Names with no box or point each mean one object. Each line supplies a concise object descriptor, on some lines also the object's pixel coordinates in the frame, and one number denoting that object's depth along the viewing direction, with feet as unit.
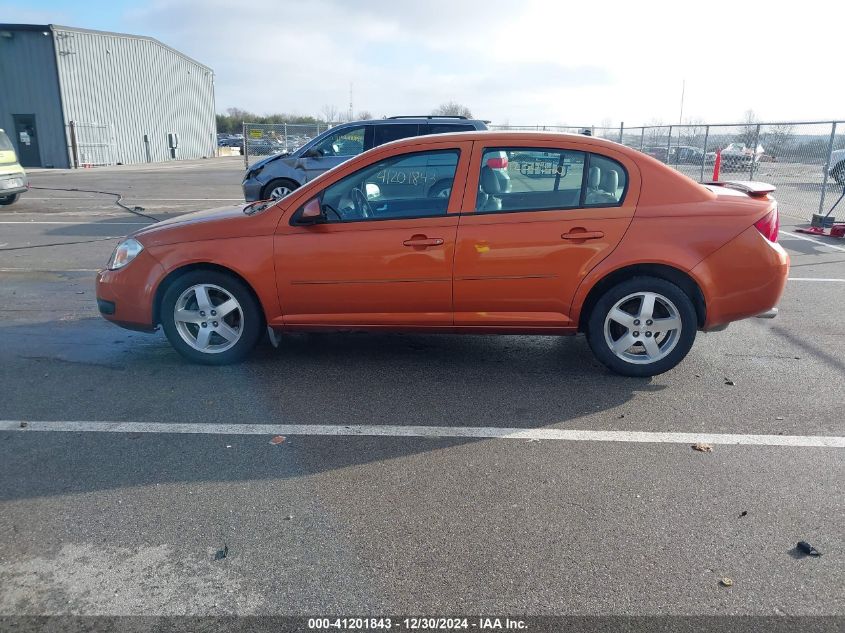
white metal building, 106.73
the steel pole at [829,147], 42.32
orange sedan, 15.88
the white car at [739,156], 49.96
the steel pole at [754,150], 49.46
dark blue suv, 39.83
